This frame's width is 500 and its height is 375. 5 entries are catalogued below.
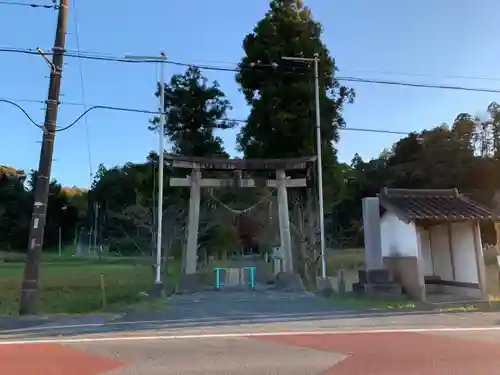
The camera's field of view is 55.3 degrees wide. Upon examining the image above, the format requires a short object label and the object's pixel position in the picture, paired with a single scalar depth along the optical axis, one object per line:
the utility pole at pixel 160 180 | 16.14
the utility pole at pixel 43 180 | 11.93
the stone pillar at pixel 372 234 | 15.43
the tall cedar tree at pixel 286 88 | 20.78
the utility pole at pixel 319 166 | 17.11
